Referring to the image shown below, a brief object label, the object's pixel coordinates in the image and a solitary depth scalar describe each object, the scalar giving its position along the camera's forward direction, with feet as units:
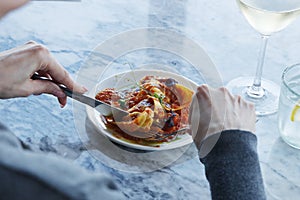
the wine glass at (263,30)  3.65
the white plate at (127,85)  3.46
